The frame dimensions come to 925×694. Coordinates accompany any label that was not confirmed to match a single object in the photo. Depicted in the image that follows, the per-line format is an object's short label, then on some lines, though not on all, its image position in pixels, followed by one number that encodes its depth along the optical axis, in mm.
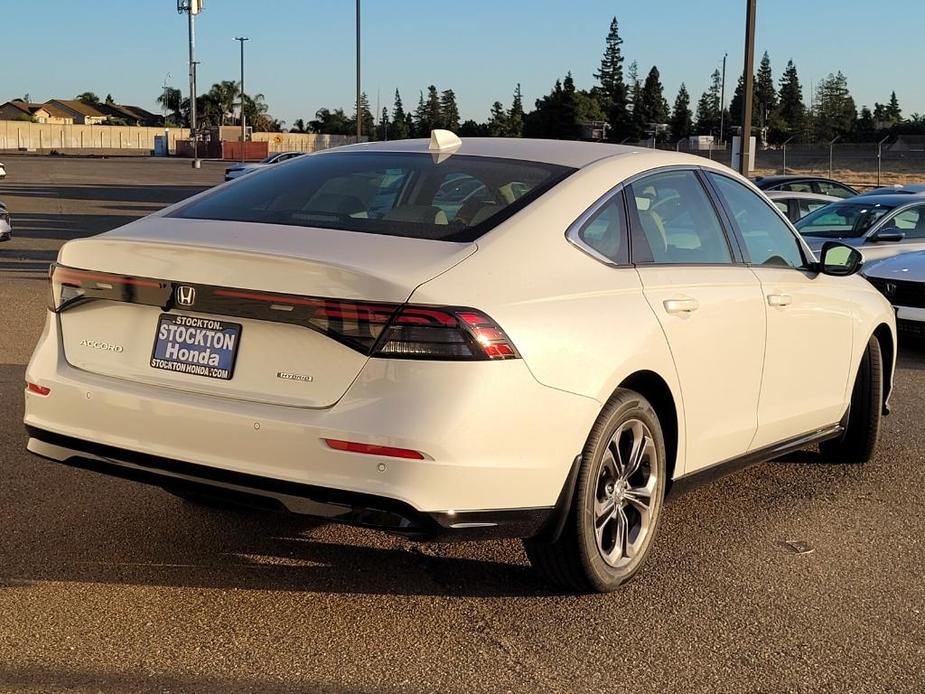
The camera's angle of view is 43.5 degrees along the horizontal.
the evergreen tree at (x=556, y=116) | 112750
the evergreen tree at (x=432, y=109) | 155788
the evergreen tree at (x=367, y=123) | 149125
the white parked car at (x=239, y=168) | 40838
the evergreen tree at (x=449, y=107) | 159500
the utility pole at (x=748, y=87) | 20547
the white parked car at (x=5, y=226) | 17406
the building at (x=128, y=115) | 167500
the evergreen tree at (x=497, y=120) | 122419
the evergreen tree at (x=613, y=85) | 139500
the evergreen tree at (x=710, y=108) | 156300
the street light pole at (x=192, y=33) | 73625
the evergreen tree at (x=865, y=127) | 114625
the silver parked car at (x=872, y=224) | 13500
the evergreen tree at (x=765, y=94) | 155125
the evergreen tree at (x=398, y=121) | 140738
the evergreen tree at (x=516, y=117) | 126169
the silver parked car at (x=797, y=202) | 16562
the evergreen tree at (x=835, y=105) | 153500
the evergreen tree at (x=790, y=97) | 169250
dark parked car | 21422
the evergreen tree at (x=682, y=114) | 153750
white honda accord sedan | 3611
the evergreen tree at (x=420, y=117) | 156375
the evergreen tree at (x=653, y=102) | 147838
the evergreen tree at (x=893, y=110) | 179425
